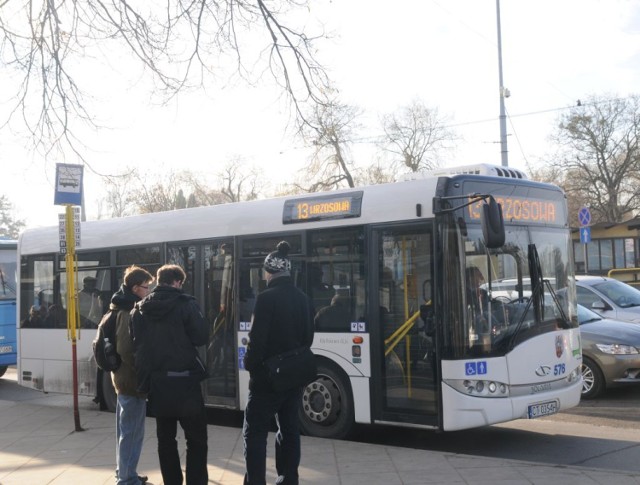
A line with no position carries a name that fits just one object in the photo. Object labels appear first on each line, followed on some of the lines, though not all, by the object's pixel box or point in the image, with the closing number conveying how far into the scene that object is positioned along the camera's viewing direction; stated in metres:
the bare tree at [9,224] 63.41
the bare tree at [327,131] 8.80
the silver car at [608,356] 10.98
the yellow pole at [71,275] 9.61
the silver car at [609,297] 13.10
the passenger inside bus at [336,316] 8.69
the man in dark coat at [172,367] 5.61
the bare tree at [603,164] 52.41
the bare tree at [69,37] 8.30
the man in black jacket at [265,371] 5.69
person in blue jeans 6.10
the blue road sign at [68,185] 8.81
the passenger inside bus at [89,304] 11.45
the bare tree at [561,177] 54.09
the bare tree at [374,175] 46.89
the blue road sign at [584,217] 23.81
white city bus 7.82
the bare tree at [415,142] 47.16
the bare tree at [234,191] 59.58
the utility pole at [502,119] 25.88
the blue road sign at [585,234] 23.88
